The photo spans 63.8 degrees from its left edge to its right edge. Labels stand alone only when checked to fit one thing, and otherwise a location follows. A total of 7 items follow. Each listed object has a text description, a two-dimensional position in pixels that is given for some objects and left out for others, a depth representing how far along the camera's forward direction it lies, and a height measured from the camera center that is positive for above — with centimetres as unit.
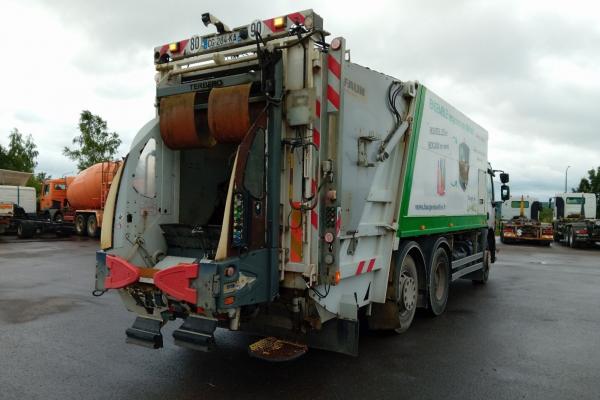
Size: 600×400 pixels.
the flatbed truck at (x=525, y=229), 2236 -84
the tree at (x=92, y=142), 3984 +555
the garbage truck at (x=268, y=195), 398 +14
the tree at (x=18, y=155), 4922 +581
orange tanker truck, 2061 +50
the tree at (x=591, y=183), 5191 +326
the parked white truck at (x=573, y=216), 2178 -24
